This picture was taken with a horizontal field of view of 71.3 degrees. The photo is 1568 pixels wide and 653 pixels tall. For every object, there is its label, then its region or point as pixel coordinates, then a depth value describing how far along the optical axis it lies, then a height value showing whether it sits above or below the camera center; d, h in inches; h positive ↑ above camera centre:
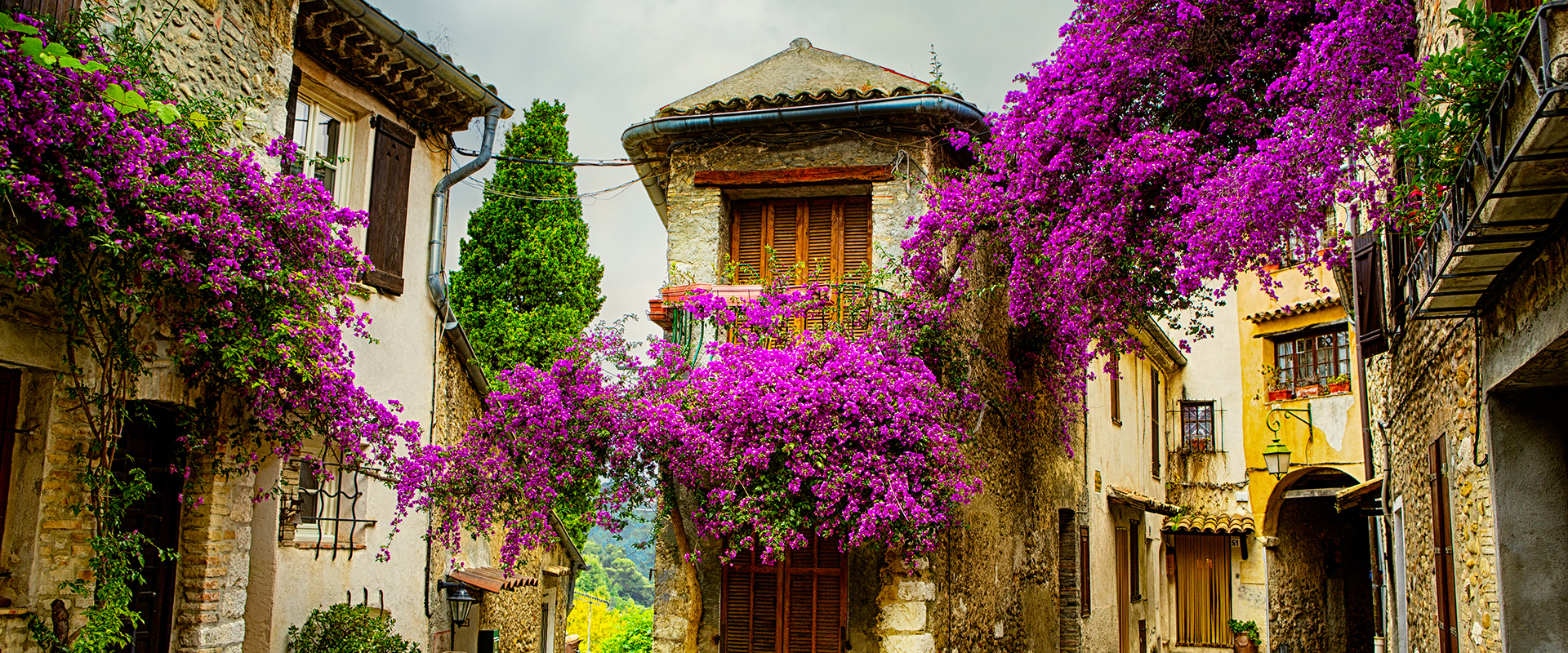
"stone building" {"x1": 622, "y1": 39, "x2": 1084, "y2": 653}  391.5 +107.9
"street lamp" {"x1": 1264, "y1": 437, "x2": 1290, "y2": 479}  637.9 +40.6
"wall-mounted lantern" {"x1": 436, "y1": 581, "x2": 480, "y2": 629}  392.8 -32.9
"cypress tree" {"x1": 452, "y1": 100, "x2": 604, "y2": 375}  731.4 +167.4
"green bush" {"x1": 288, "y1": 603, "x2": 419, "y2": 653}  317.7 -36.4
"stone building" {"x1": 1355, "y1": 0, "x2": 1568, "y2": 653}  158.4 +30.1
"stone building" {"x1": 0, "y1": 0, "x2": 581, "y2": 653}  223.5 +27.4
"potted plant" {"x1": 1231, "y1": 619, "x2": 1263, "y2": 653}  795.4 -79.1
